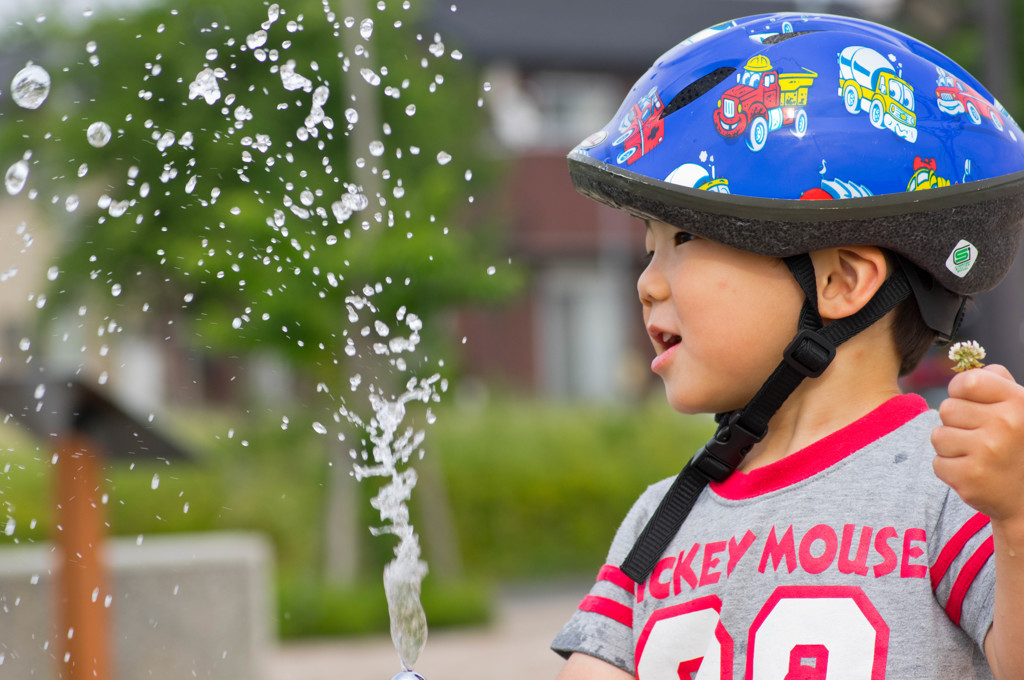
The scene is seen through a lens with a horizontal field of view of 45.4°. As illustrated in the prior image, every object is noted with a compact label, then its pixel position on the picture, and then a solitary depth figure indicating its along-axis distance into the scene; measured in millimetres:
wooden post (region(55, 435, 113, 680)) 5273
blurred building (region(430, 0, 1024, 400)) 24078
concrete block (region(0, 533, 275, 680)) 6910
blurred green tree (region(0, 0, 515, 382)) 9602
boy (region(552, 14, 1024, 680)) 1713
